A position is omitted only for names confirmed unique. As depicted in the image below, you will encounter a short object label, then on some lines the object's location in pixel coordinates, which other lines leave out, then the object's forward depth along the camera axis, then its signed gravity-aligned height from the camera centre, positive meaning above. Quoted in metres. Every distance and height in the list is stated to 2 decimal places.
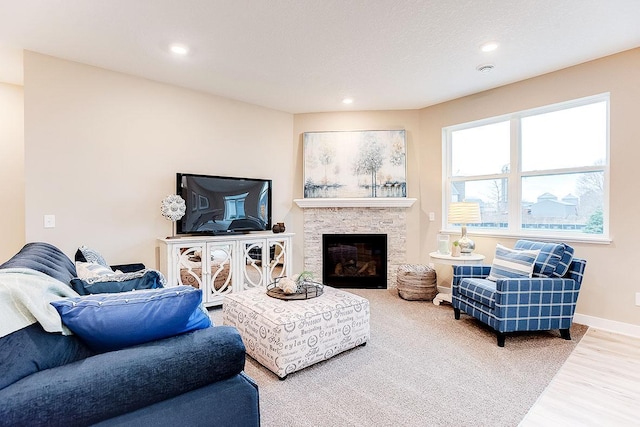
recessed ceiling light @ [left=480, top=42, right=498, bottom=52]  2.80 +1.46
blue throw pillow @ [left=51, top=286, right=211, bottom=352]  1.04 -0.36
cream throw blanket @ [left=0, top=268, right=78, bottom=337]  0.97 -0.30
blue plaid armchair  2.68 -0.78
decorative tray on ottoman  2.56 -0.70
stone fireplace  4.66 -0.21
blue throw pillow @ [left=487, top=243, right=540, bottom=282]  2.93 -0.54
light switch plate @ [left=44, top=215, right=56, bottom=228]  3.01 -0.09
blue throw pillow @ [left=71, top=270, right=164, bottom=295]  1.51 -0.36
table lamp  3.71 -0.10
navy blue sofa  0.88 -0.53
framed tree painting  4.63 +0.67
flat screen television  3.71 +0.08
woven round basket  4.03 -0.97
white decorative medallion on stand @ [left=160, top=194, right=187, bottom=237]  3.45 +0.04
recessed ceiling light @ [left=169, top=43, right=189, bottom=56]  2.82 +1.49
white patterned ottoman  2.16 -0.87
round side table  3.55 -0.58
